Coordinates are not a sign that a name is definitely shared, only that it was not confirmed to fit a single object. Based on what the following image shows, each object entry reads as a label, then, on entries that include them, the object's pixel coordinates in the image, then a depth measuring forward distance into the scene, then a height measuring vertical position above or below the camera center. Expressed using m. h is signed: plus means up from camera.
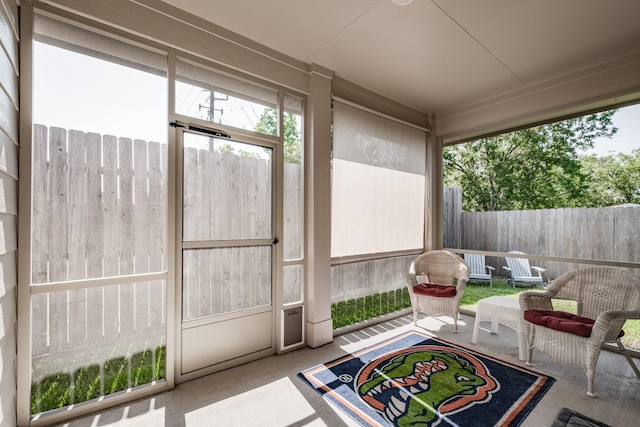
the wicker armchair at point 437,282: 3.44 -0.89
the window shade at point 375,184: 3.42 +0.38
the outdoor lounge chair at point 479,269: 4.41 -0.84
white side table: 2.86 -1.05
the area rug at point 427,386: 1.97 -1.35
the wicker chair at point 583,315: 2.25 -0.87
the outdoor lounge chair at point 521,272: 3.63 -0.76
